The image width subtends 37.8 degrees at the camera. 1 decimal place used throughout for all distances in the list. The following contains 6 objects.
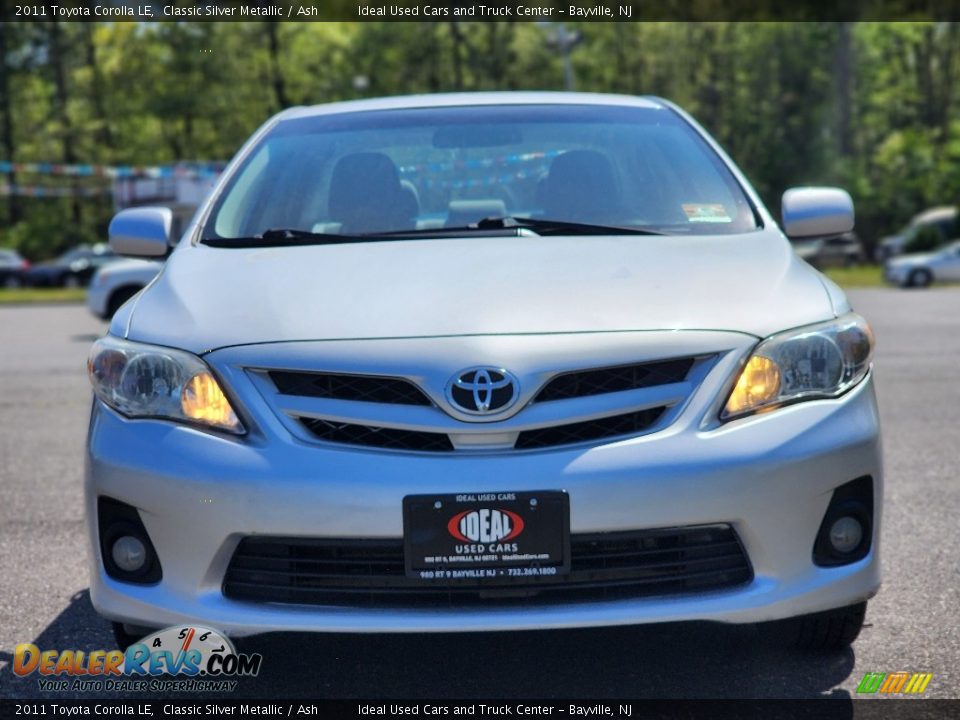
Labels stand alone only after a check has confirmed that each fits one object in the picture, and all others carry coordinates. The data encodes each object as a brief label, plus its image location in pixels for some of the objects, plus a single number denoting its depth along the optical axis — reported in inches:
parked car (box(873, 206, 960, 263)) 1751.6
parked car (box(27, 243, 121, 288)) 1822.1
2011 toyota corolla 114.4
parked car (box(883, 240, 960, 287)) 1229.7
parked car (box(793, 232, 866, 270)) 1784.0
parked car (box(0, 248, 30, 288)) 1862.7
